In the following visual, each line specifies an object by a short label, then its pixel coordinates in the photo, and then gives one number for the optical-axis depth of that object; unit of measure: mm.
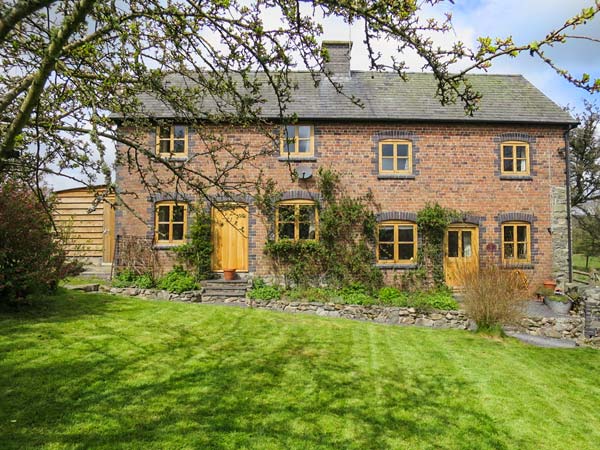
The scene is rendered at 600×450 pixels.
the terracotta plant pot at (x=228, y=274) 13258
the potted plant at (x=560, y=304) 12109
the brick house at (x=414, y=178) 13555
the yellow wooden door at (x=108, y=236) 14648
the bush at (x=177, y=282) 12203
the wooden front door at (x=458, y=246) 13789
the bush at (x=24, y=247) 6824
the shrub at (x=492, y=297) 9273
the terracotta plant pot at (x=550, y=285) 13422
